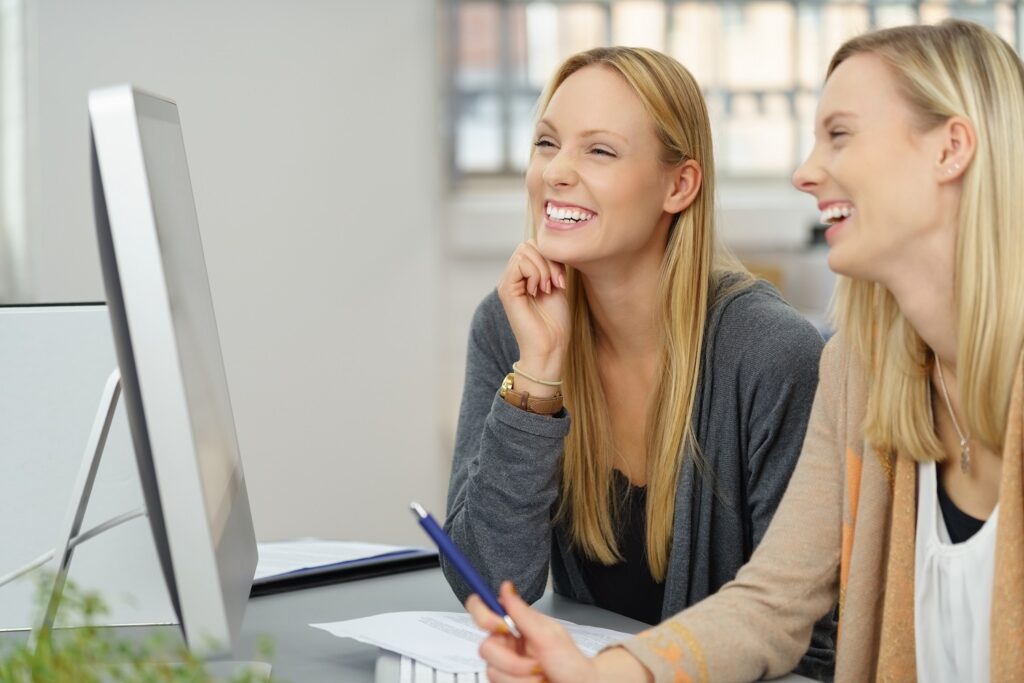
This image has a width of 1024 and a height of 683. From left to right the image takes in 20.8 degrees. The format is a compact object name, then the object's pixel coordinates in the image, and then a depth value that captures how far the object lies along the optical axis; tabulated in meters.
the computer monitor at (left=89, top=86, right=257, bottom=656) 2.20
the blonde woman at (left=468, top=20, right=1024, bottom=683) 2.45
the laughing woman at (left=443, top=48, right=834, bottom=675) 2.80
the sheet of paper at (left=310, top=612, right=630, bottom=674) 2.48
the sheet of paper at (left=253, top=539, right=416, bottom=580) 2.79
